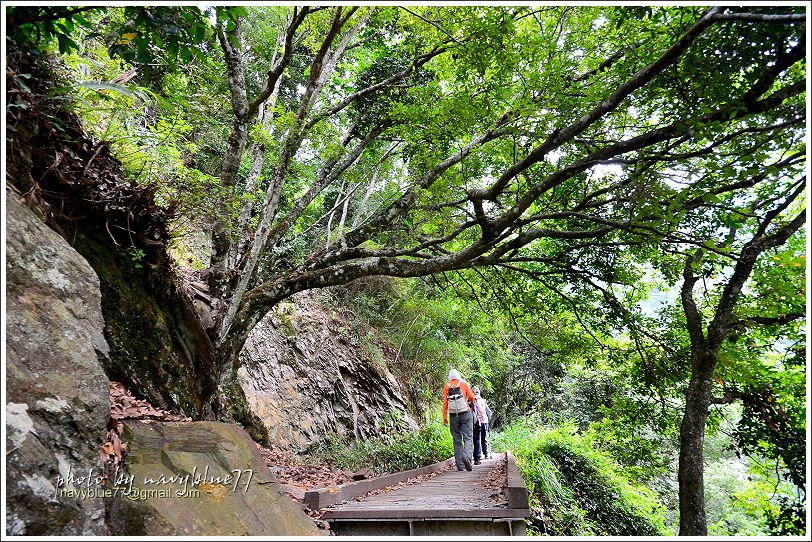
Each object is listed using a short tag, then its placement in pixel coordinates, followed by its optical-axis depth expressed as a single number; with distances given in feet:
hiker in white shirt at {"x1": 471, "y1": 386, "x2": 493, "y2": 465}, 34.76
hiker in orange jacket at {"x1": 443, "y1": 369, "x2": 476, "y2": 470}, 27.94
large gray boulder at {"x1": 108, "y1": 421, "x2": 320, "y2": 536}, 9.51
